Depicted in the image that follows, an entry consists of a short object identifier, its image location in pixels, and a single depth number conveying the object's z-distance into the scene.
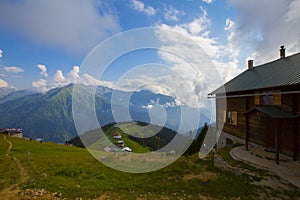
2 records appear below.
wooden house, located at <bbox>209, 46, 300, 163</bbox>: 9.88
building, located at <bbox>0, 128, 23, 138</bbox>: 51.05
